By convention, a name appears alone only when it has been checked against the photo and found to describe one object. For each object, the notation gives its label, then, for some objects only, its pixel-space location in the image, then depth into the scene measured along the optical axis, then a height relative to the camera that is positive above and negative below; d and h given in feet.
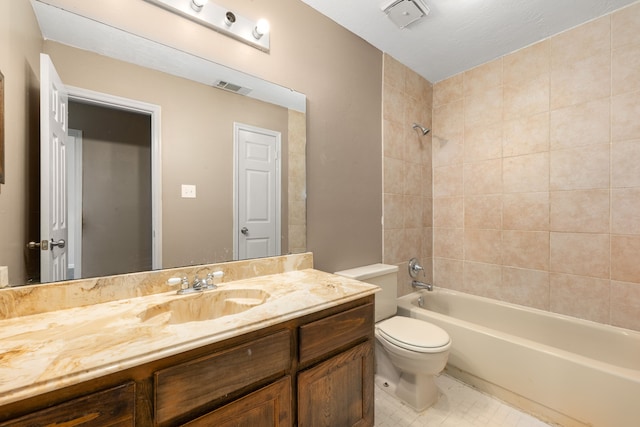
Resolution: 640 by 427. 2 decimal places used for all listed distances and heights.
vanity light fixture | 3.93 +3.08
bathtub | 4.34 -2.92
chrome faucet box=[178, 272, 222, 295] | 3.65 -1.04
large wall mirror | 3.26 +0.91
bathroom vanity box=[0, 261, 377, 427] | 1.89 -1.33
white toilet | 4.89 -2.55
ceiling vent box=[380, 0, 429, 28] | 5.16 +4.07
